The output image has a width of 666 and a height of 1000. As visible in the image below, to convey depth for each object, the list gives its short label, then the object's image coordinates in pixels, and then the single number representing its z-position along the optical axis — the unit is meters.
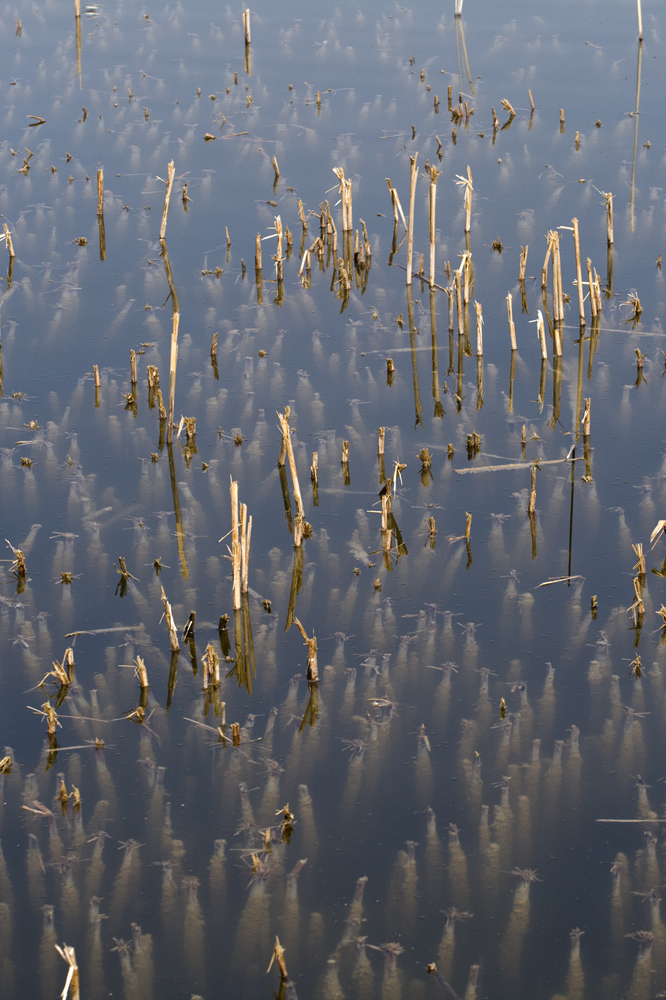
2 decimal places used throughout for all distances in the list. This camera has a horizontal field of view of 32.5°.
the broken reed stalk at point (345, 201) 14.30
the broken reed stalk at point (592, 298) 12.81
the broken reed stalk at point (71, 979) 5.24
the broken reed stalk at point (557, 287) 12.39
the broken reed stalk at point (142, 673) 8.20
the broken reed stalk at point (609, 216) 13.76
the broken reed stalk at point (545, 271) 12.48
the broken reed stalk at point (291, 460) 9.44
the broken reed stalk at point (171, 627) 8.40
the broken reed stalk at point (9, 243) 14.34
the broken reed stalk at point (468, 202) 13.55
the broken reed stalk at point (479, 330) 11.89
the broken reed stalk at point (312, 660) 8.23
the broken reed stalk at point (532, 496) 9.85
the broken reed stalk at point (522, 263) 13.65
